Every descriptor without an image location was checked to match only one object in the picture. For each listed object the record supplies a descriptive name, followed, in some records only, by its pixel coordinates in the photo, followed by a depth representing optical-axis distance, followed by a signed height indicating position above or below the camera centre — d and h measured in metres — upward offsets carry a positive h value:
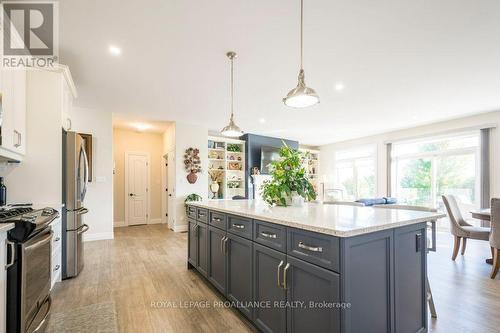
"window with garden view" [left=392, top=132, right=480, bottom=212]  5.65 -0.06
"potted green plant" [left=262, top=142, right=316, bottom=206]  2.43 -0.15
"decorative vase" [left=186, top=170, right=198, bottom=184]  6.00 -0.23
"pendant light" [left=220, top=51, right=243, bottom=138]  3.40 +0.52
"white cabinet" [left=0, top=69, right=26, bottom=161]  2.20 +0.52
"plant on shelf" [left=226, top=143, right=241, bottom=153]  7.36 +0.60
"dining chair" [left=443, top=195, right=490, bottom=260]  3.46 -0.89
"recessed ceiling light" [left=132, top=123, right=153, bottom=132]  6.18 +1.08
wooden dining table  3.39 -0.67
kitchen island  1.31 -0.64
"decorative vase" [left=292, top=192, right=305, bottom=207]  2.46 -0.32
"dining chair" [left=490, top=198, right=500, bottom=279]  2.93 -0.78
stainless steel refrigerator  2.97 -0.42
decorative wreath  6.01 +0.19
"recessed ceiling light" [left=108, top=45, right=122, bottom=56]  2.74 +1.33
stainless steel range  1.47 -0.69
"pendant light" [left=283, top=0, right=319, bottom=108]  2.08 +0.62
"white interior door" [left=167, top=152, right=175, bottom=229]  6.04 -0.54
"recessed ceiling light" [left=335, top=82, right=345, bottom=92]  3.78 +1.28
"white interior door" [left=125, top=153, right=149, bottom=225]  6.80 -0.55
